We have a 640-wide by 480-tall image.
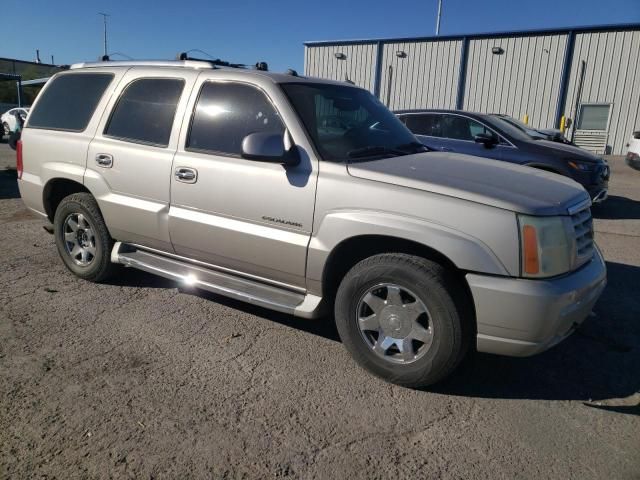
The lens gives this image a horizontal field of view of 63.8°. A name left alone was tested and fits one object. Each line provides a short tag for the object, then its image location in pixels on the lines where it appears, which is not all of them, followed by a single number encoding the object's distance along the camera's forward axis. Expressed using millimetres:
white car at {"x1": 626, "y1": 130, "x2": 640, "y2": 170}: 11133
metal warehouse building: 19641
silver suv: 2830
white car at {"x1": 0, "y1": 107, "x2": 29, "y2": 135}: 22209
